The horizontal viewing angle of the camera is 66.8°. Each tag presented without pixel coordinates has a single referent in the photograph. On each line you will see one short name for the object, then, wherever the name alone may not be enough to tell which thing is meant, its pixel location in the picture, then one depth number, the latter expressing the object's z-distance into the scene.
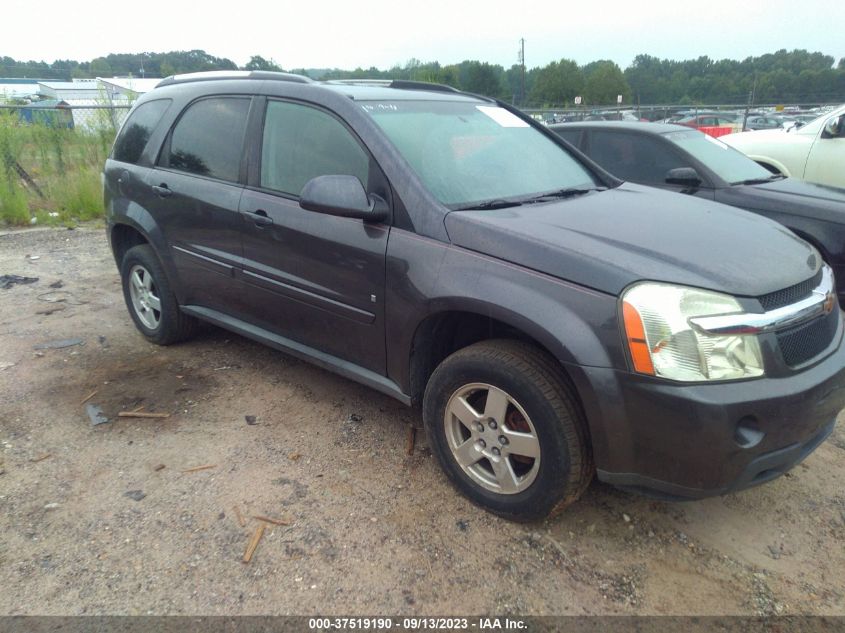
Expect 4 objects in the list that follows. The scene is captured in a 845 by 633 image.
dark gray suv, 2.26
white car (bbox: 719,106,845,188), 7.29
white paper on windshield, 3.78
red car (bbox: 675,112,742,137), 20.23
